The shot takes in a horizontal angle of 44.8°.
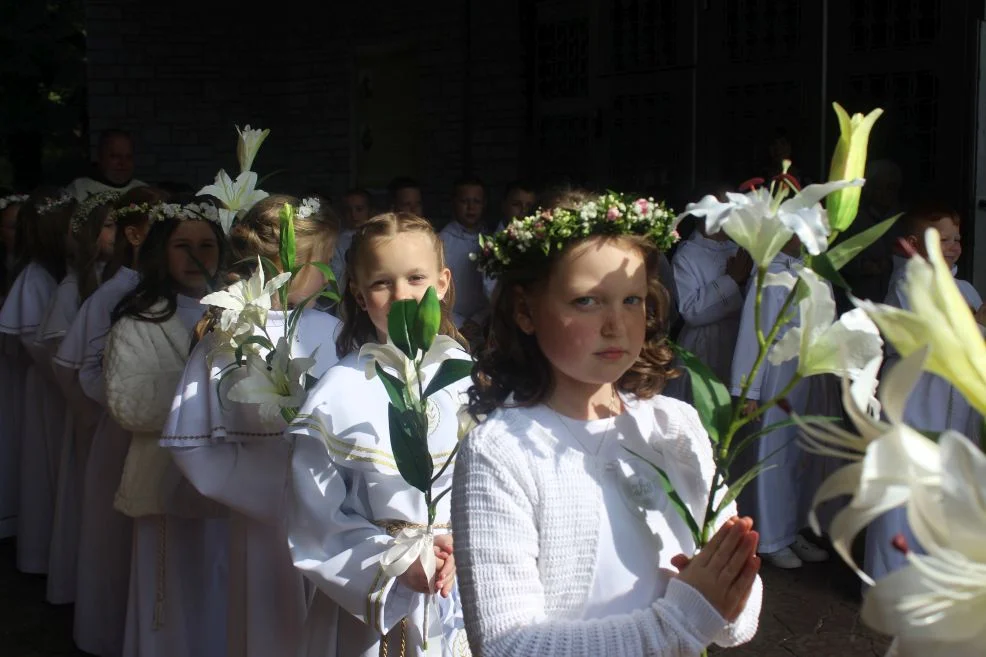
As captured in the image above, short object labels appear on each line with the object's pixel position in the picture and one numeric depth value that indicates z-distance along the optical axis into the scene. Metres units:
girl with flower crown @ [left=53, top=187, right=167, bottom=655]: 4.96
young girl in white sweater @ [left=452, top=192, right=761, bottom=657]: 1.91
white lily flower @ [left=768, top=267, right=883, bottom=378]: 1.60
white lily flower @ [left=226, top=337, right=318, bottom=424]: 3.06
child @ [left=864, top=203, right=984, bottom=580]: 4.84
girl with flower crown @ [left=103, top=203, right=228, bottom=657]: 4.22
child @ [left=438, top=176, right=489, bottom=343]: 7.06
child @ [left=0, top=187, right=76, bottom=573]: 6.30
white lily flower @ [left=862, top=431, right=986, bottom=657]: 1.02
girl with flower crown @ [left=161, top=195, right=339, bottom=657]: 3.53
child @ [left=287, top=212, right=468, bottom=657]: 2.72
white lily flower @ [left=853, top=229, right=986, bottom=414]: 1.06
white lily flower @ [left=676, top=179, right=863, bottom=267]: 1.60
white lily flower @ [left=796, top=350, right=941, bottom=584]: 1.04
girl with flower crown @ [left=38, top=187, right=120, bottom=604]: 5.57
